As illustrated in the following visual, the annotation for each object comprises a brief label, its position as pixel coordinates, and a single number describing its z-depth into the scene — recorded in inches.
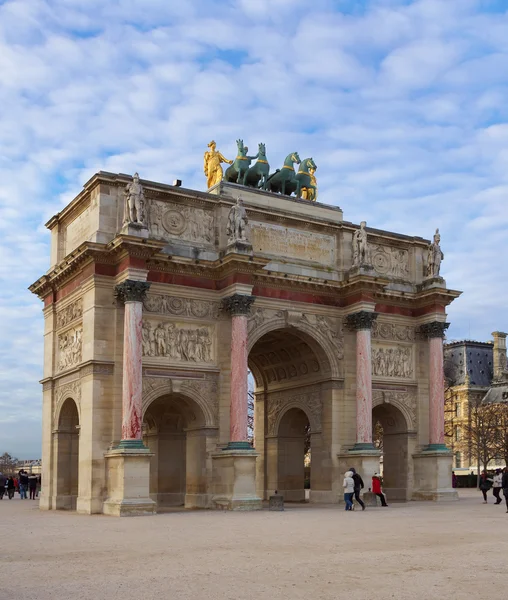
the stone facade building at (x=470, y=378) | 3887.8
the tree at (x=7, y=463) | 6234.7
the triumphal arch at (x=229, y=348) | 1195.3
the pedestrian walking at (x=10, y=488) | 1782.7
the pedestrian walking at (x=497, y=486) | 1272.1
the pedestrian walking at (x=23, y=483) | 1812.3
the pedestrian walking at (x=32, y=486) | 1800.0
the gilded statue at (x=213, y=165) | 1449.3
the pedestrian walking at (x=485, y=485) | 1329.5
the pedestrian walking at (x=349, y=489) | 1114.1
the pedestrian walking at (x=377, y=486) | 1232.8
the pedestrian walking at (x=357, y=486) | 1119.4
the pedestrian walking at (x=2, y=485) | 1689.2
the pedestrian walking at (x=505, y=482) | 1051.3
